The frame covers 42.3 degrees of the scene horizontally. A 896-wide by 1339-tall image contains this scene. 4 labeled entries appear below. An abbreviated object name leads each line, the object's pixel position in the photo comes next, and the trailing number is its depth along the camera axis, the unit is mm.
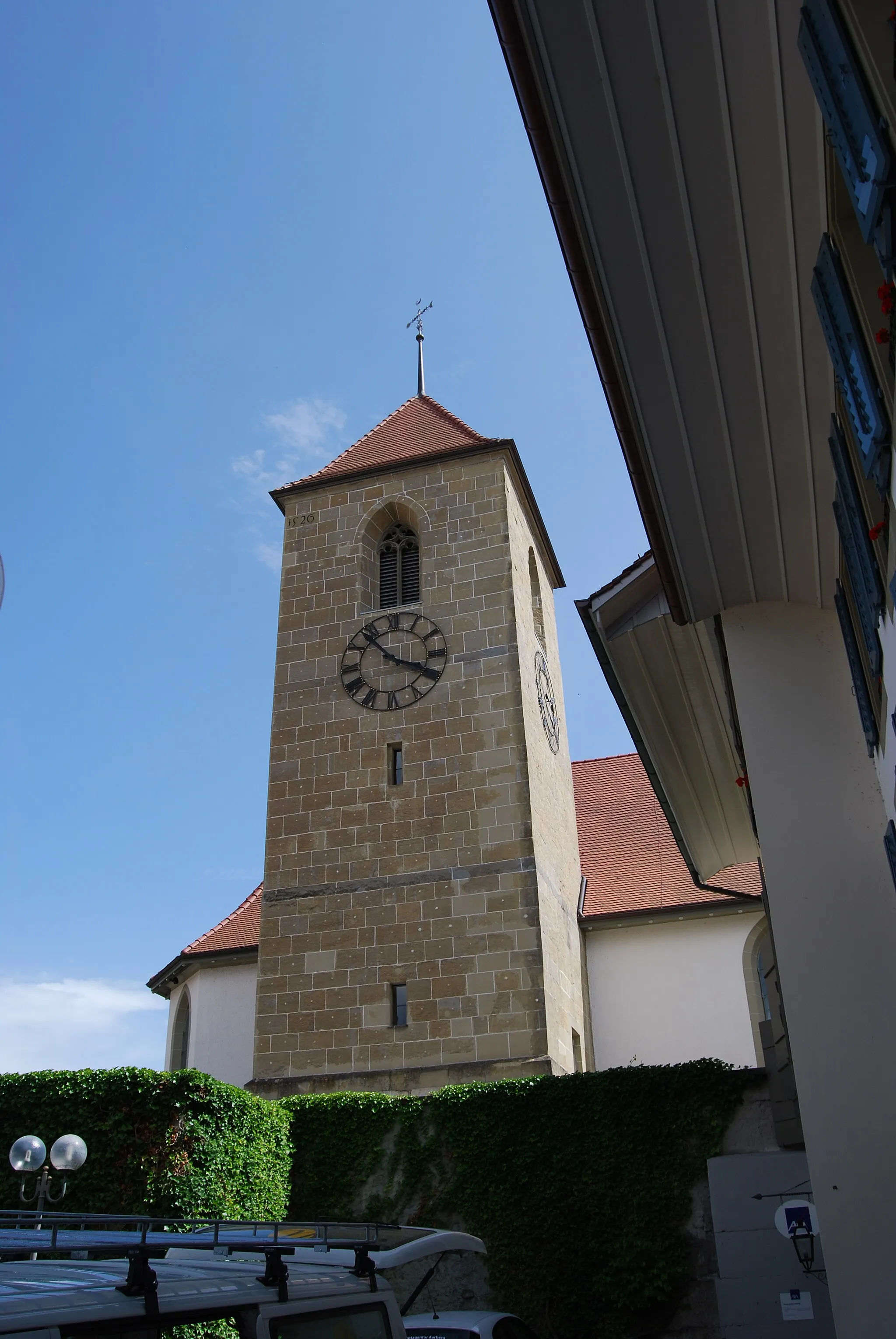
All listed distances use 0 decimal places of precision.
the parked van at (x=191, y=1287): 3049
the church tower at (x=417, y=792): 14883
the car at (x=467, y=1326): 8109
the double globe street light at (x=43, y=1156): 9406
